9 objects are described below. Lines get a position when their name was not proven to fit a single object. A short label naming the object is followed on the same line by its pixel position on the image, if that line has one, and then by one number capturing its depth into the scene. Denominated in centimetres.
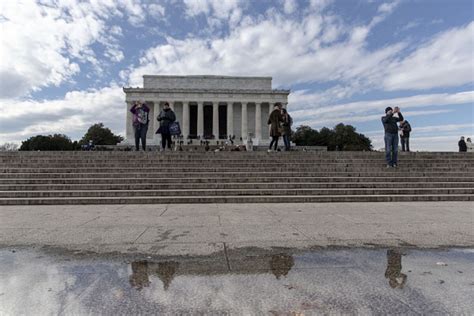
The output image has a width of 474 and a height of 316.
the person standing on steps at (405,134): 1920
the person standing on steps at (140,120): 1539
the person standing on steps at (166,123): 1550
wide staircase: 1008
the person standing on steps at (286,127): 1628
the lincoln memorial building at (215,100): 6606
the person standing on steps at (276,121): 1598
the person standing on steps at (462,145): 2199
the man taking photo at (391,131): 1339
